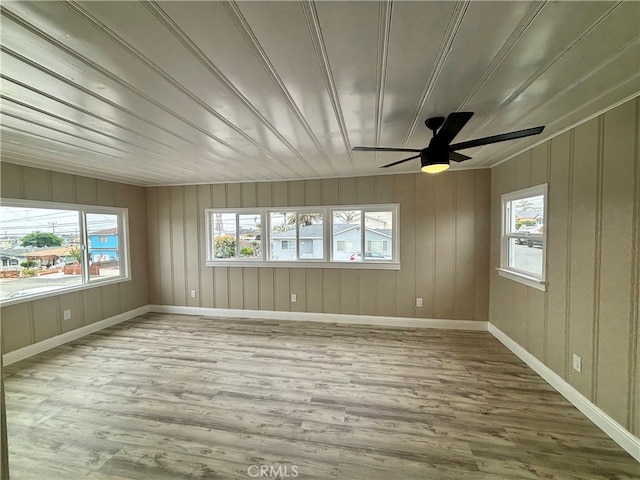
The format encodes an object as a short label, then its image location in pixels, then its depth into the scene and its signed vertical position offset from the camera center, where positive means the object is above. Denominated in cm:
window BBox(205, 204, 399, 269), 448 -7
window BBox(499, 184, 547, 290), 292 -9
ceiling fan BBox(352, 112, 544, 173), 172 +64
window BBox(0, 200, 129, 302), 333 -17
